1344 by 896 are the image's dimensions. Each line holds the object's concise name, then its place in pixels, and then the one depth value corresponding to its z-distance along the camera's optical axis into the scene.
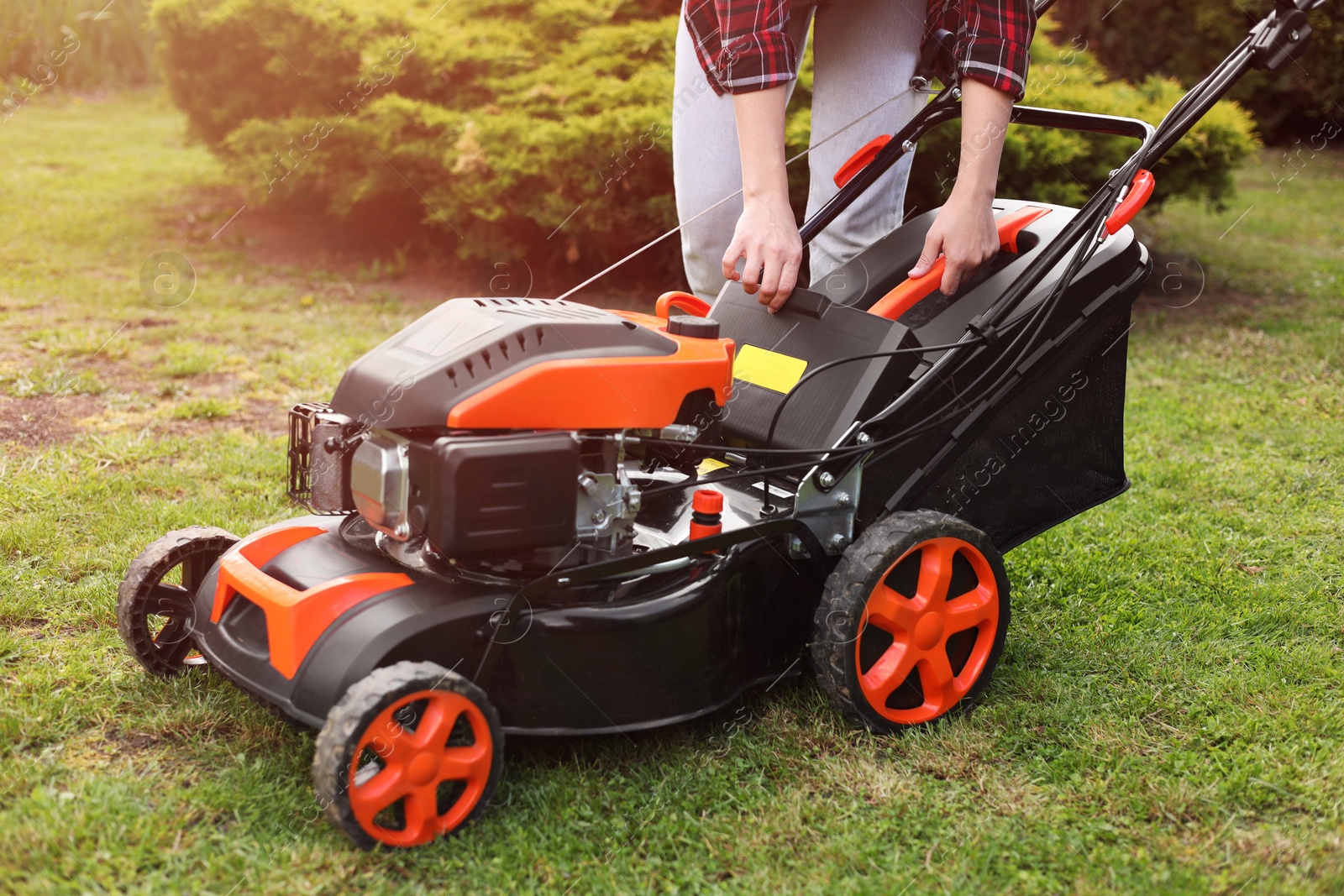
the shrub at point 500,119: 4.93
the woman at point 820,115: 1.97
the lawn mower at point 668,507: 1.58
